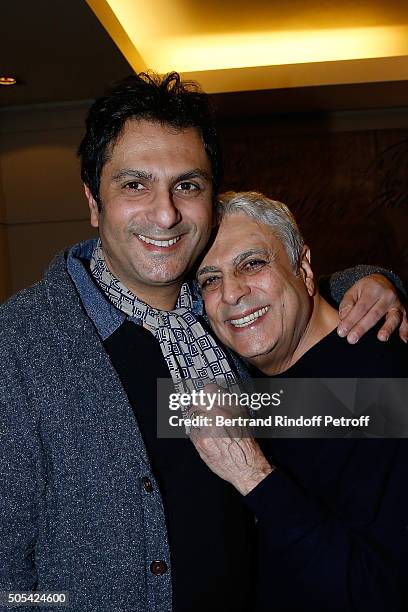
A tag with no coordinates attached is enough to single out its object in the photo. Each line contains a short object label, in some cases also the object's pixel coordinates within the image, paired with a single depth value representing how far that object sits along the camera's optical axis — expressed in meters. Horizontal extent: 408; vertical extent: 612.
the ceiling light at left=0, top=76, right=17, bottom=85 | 3.94
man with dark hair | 1.16
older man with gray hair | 1.17
